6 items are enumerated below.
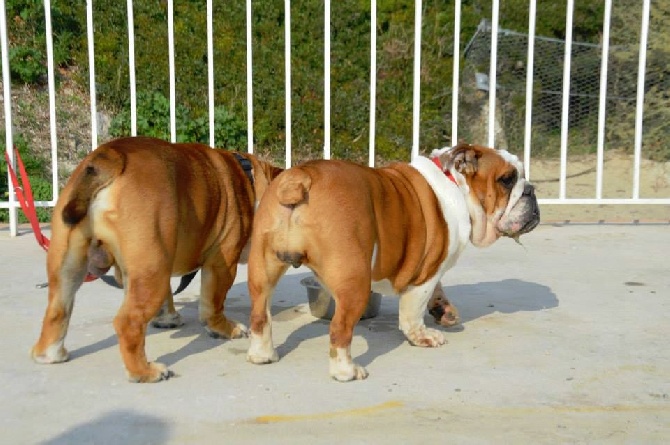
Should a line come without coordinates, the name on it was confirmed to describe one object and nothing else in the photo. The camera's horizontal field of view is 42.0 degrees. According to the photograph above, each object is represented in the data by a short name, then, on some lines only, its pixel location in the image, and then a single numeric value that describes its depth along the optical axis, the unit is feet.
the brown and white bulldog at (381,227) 11.79
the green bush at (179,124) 33.42
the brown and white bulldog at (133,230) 11.44
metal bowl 15.24
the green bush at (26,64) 35.60
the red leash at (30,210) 15.20
